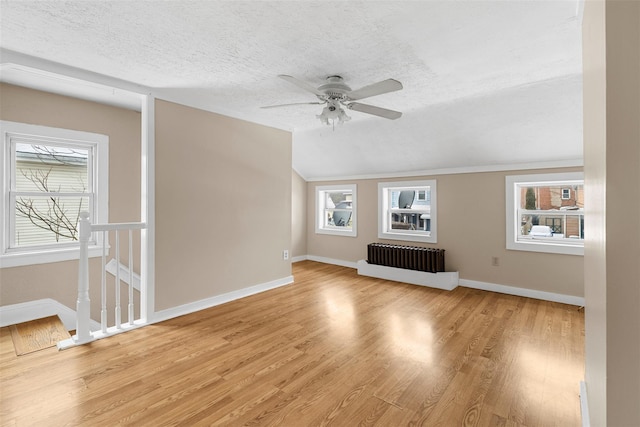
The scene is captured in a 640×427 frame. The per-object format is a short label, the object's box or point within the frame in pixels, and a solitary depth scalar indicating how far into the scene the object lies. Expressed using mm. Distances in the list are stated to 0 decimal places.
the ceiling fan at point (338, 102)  2547
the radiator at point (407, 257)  4549
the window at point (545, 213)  3830
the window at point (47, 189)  3129
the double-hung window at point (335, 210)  6082
